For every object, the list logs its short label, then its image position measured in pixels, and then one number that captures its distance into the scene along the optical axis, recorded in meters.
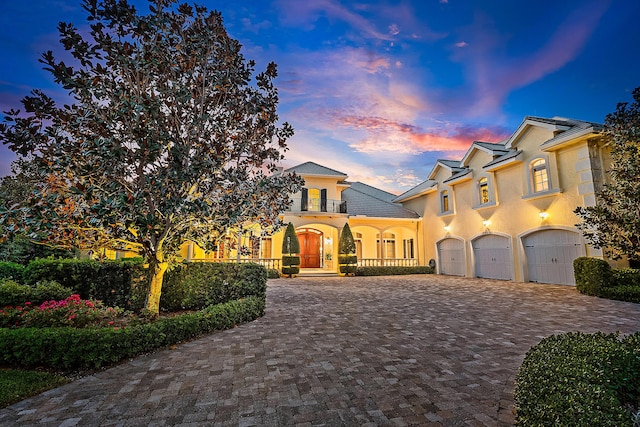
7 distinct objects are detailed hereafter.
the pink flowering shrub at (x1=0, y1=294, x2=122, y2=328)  4.95
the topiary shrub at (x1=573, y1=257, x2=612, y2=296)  9.84
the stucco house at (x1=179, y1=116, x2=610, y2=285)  12.20
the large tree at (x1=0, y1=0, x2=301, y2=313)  4.62
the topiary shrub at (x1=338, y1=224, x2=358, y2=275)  18.44
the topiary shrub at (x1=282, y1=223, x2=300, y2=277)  17.48
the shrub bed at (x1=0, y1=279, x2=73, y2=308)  6.21
